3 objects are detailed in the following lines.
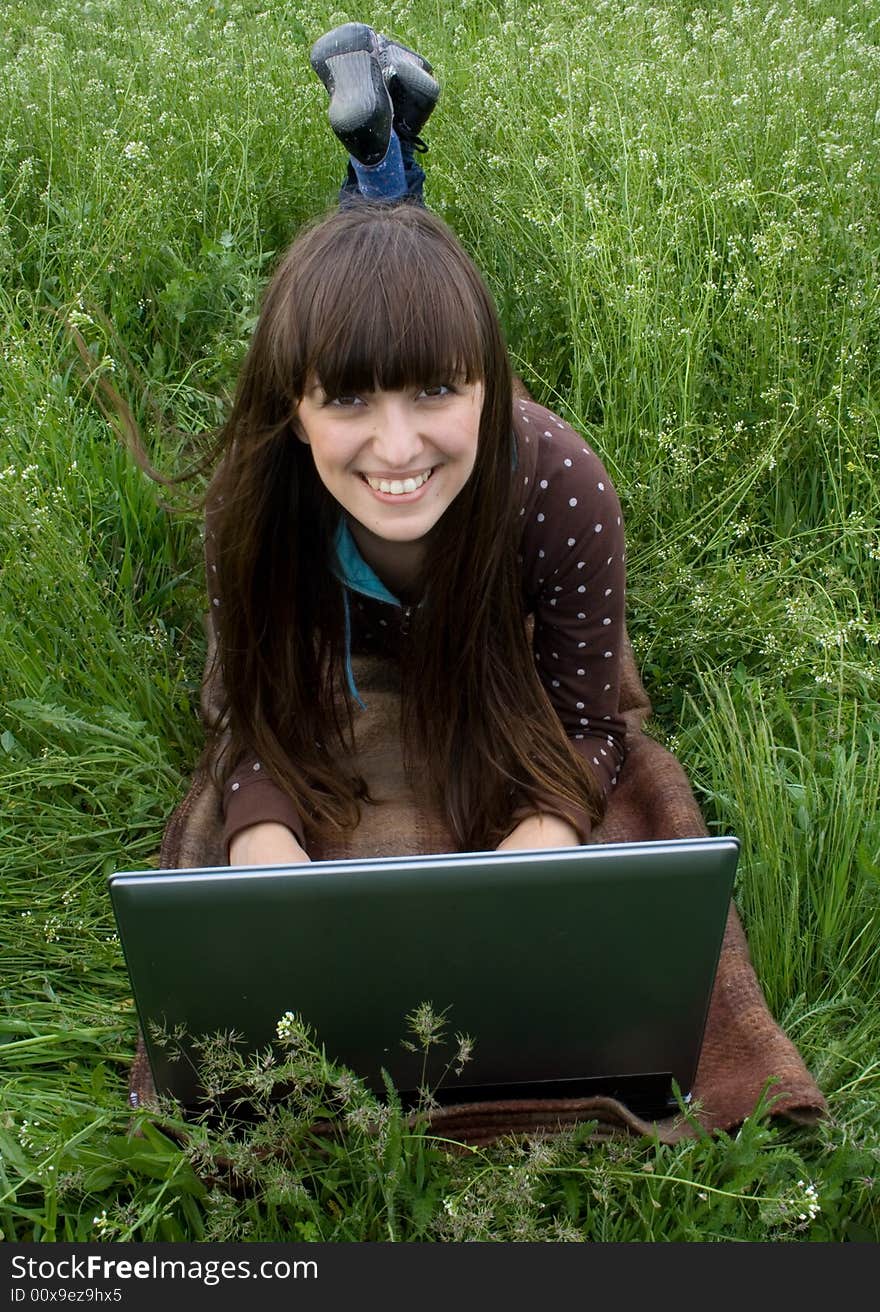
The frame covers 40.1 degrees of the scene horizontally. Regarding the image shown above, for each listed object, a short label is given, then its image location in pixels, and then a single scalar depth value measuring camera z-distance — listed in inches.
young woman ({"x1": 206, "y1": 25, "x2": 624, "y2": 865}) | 67.0
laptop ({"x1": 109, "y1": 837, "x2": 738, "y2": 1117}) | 53.2
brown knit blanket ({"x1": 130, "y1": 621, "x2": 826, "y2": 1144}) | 69.4
